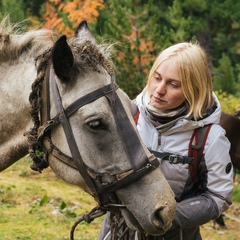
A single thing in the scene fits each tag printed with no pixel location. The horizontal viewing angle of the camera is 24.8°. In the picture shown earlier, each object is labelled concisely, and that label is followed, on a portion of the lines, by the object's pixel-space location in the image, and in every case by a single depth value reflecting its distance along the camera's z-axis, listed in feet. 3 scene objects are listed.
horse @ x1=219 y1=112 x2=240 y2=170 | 27.17
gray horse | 7.80
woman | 8.52
